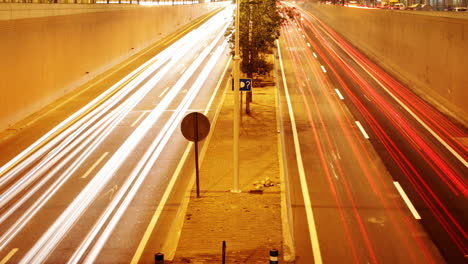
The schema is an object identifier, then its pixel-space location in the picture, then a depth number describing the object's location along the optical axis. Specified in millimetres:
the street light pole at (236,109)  15469
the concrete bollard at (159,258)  7918
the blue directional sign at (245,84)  17969
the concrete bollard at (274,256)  8188
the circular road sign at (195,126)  14047
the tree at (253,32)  28719
